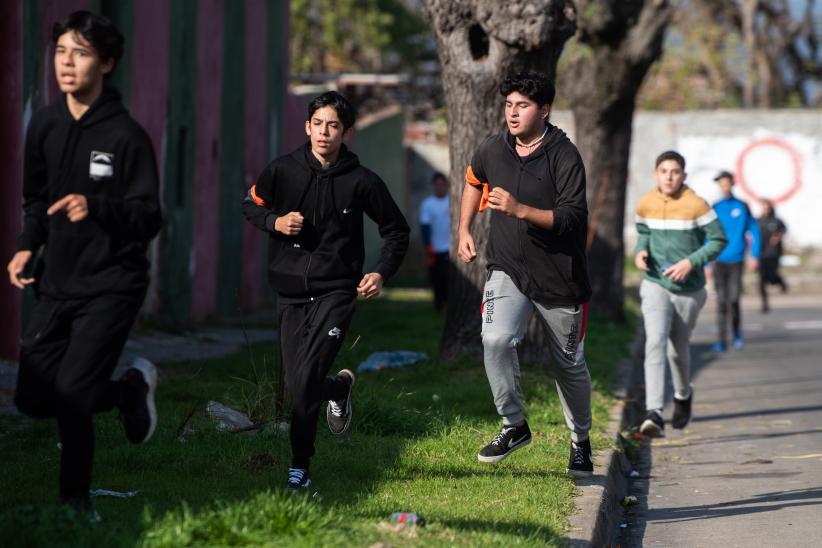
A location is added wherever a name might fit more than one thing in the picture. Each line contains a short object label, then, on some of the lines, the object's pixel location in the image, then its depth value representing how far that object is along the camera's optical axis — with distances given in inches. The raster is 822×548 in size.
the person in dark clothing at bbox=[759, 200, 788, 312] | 1707.7
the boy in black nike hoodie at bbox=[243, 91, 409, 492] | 495.5
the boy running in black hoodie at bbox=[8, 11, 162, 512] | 404.5
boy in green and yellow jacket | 739.4
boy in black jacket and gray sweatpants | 525.3
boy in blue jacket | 1232.2
